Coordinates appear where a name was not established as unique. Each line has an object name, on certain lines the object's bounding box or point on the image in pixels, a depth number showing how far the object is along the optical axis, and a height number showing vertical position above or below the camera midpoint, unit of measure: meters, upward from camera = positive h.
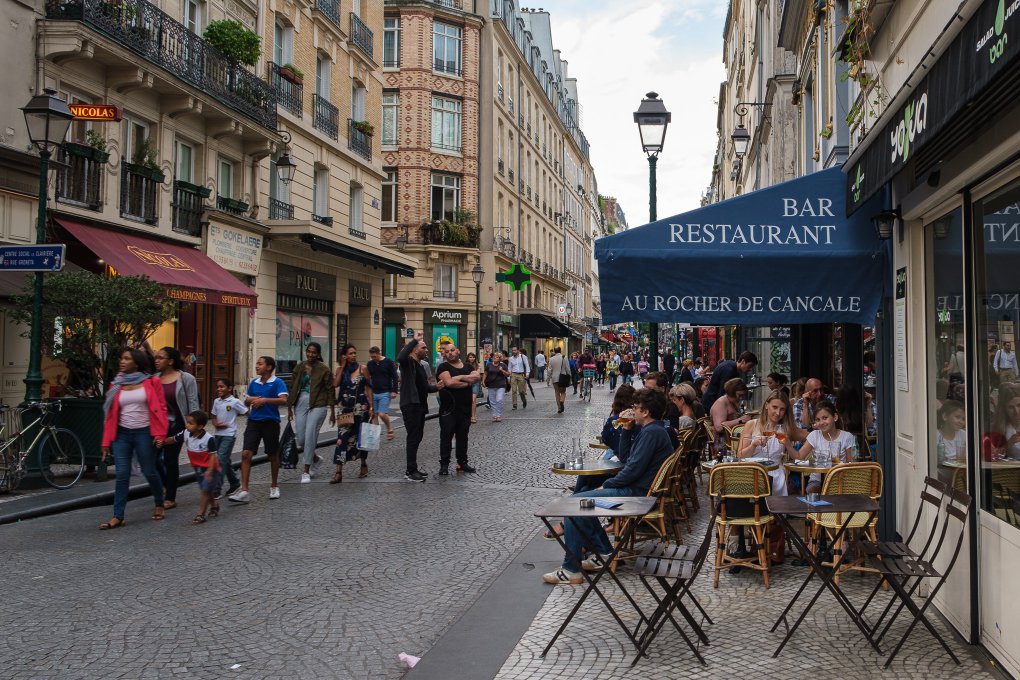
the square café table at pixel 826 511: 4.64 -0.85
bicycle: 9.52 -1.01
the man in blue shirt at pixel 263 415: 9.41 -0.59
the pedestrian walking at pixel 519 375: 25.27 -0.35
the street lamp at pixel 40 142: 10.16 +2.60
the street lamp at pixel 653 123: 11.66 +3.26
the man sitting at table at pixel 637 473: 6.18 -0.80
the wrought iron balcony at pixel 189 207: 17.94 +3.25
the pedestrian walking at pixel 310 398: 11.14 -0.48
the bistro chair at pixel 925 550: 4.47 -1.05
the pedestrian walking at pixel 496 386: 20.17 -0.54
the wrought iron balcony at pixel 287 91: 21.63 +7.00
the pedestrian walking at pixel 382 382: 14.21 -0.34
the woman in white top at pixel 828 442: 6.80 -0.61
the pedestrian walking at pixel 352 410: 10.98 -0.62
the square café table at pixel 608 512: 4.68 -0.85
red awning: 14.59 +1.78
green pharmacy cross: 32.72 +3.32
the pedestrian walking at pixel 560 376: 23.77 -0.35
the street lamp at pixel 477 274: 31.00 +3.18
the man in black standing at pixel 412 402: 10.98 -0.52
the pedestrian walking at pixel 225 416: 9.16 -0.59
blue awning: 6.04 +0.70
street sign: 9.68 +1.13
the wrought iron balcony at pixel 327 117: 24.09 +6.98
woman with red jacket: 8.16 -0.57
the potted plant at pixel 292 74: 21.92 +7.39
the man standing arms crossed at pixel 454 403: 11.52 -0.55
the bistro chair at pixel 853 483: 5.73 -0.79
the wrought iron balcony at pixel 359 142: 26.52 +6.95
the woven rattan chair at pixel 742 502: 6.17 -1.02
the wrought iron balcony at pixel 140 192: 16.19 +3.23
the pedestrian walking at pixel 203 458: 8.27 -0.93
